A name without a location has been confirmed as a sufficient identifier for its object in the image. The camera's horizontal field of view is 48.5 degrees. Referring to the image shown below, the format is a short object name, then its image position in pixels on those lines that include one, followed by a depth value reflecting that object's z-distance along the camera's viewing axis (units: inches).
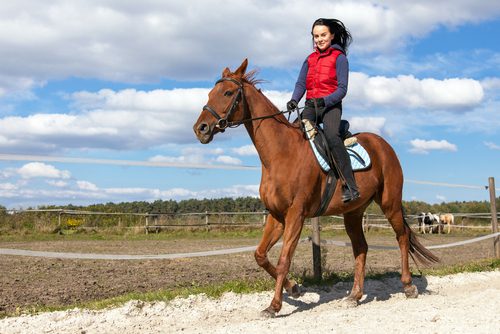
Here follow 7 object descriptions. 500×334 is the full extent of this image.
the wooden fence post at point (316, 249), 349.1
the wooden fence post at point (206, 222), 1237.0
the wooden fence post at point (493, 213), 511.8
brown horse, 243.9
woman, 264.8
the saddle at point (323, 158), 262.4
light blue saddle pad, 279.9
